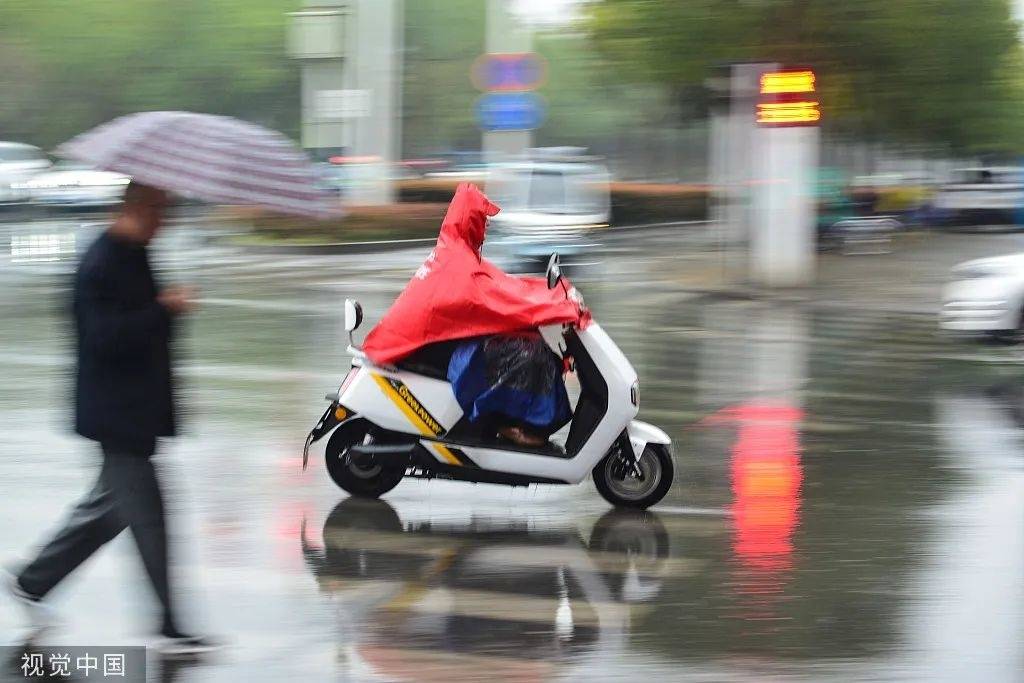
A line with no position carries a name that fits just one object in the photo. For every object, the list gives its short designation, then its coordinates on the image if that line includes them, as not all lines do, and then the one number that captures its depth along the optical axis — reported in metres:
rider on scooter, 7.29
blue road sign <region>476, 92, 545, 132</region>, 24.56
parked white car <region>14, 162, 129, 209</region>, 37.88
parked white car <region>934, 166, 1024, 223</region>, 43.75
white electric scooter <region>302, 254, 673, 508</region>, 7.55
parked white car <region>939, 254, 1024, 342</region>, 13.89
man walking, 5.12
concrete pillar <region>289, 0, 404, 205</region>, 36.22
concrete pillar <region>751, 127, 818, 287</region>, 22.34
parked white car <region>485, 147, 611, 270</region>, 21.11
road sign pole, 33.47
